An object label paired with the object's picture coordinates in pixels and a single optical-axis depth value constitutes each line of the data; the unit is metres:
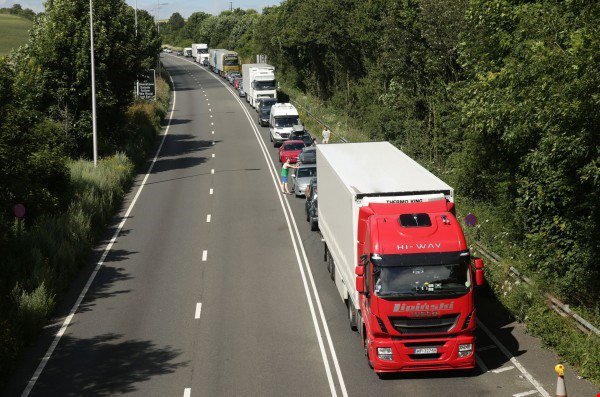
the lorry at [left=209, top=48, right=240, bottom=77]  105.00
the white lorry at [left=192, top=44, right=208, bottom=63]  140.46
